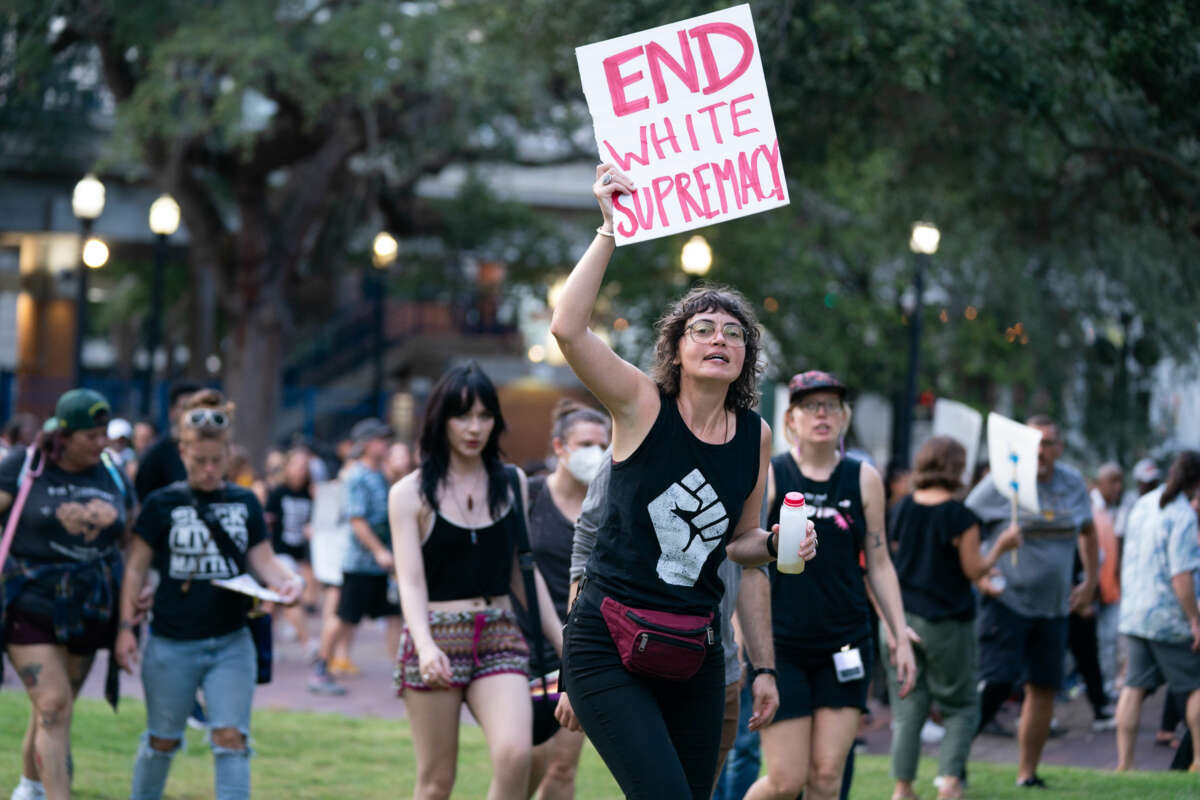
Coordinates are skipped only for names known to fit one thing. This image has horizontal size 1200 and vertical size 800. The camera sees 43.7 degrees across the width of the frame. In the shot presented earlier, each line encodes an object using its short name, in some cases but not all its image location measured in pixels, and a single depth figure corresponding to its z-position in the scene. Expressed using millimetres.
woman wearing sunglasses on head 6230
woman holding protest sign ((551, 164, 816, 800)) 4105
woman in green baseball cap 6379
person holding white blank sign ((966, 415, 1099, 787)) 8508
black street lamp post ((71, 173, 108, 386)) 16438
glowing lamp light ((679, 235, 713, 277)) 16769
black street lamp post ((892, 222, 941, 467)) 17031
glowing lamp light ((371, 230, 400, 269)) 22047
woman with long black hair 5383
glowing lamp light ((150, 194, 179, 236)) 17109
